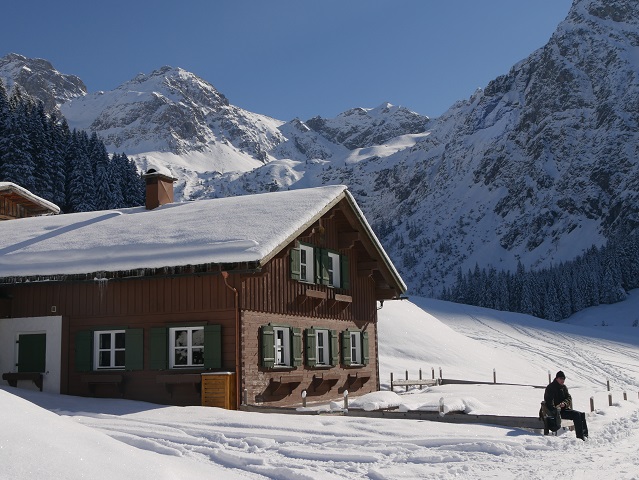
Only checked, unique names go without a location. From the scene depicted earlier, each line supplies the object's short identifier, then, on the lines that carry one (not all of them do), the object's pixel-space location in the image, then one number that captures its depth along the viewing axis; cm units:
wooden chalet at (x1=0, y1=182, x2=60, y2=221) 3416
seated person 1511
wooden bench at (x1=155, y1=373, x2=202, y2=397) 1923
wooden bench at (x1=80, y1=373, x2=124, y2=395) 2017
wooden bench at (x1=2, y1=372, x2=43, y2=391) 2061
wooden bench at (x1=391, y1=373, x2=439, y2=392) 2916
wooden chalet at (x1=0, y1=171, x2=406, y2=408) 1947
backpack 1529
